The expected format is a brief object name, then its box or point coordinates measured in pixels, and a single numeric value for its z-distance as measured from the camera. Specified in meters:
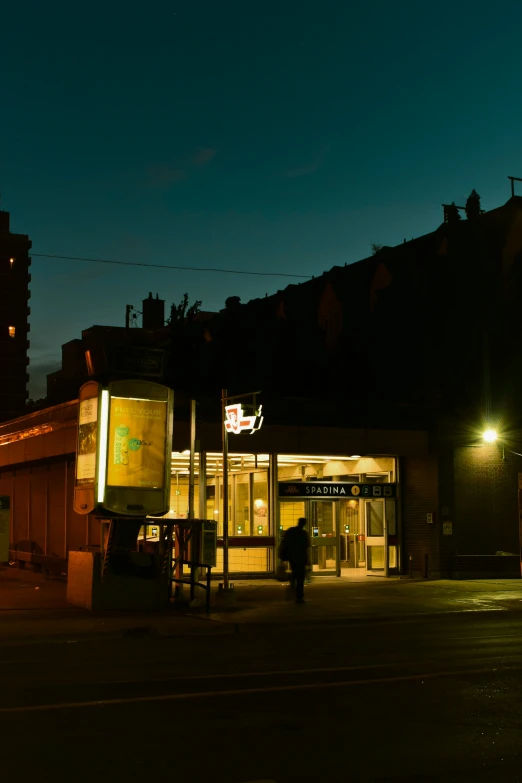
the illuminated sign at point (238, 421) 22.00
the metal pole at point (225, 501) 20.91
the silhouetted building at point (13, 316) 98.69
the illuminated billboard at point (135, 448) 19.92
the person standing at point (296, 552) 22.42
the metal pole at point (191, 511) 20.39
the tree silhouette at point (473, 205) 38.44
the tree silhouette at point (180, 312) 49.59
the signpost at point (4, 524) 21.73
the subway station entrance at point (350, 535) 28.34
